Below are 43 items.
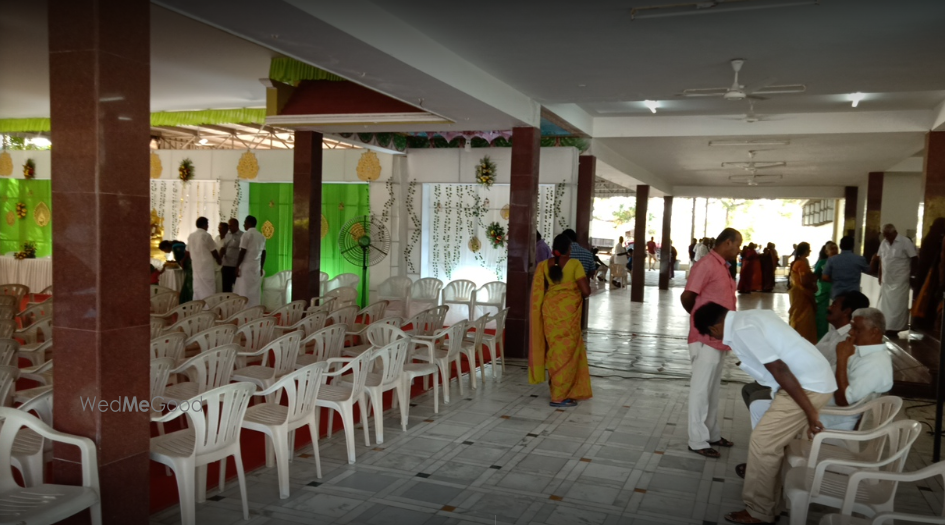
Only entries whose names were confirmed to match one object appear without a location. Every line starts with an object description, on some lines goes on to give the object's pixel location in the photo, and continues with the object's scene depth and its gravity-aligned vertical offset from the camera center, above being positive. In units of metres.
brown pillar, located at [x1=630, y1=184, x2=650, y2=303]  15.32 -0.74
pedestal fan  11.82 -0.43
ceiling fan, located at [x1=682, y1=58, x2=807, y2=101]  6.15 +1.30
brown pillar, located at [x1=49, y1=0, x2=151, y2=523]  2.98 -0.06
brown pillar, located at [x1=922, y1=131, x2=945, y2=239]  8.72 +0.71
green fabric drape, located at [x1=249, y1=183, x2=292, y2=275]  12.81 -0.08
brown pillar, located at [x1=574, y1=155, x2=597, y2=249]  10.52 +0.33
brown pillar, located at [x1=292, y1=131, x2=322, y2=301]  9.11 -0.02
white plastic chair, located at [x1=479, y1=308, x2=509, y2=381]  6.96 -1.21
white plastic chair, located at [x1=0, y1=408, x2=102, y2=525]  2.61 -1.15
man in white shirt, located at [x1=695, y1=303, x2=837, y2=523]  3.31 -0.73
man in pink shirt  4.62 -0.77
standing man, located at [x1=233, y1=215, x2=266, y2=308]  9.84 -0.76
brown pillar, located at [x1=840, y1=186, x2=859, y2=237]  17.50 +0.64
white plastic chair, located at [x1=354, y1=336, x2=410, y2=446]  4.73 -1.15
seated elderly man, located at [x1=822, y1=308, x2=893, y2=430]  3.71 -0.72
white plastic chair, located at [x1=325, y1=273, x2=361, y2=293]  11.38 -1.07
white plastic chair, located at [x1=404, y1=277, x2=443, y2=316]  10.39 -1.09
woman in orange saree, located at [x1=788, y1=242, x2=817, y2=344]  8.05 -0.84
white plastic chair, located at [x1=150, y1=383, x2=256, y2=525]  3.21 -1.14
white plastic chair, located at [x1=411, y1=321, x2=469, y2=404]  5.74 -1.13
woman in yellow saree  5.86 -0.89
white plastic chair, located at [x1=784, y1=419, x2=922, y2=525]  2.99 -1.15
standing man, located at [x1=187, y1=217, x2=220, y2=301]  9.66 -0.71
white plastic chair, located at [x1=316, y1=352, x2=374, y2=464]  4.31 -1.14
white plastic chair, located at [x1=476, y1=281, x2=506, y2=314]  10.12 -1.14
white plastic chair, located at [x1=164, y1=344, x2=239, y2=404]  4.15 -0.99
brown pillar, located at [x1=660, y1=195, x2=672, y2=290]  18.66 -0.79
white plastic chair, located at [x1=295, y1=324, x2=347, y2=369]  5.26 -1.01
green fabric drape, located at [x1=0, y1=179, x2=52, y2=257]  14.12 -0.32
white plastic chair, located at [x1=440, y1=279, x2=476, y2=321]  9.97 -1.10
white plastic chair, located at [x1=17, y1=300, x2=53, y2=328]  6.45 -1.02
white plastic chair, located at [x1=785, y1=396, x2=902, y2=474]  3.34 -1.05
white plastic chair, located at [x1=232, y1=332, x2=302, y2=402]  4.79 -1.09
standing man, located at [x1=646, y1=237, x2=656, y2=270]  26.51 -1.11
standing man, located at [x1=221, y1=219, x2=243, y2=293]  9.92 -0.65
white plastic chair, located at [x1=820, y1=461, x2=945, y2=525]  2.56 -1.04
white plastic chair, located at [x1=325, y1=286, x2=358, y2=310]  8.71 -1.03
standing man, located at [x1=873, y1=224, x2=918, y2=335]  8.83 -0.57
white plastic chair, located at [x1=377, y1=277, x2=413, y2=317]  10.48 -1.12
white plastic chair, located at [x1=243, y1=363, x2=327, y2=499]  3.71 -1.14
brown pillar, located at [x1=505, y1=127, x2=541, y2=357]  8.18 -0.14
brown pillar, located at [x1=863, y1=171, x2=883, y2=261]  13.30 +0.34
